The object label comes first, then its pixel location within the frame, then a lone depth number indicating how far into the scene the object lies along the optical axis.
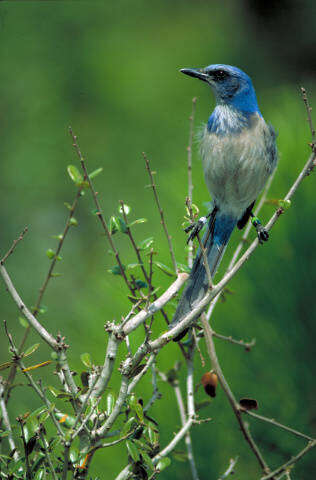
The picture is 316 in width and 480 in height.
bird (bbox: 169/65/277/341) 4.50
